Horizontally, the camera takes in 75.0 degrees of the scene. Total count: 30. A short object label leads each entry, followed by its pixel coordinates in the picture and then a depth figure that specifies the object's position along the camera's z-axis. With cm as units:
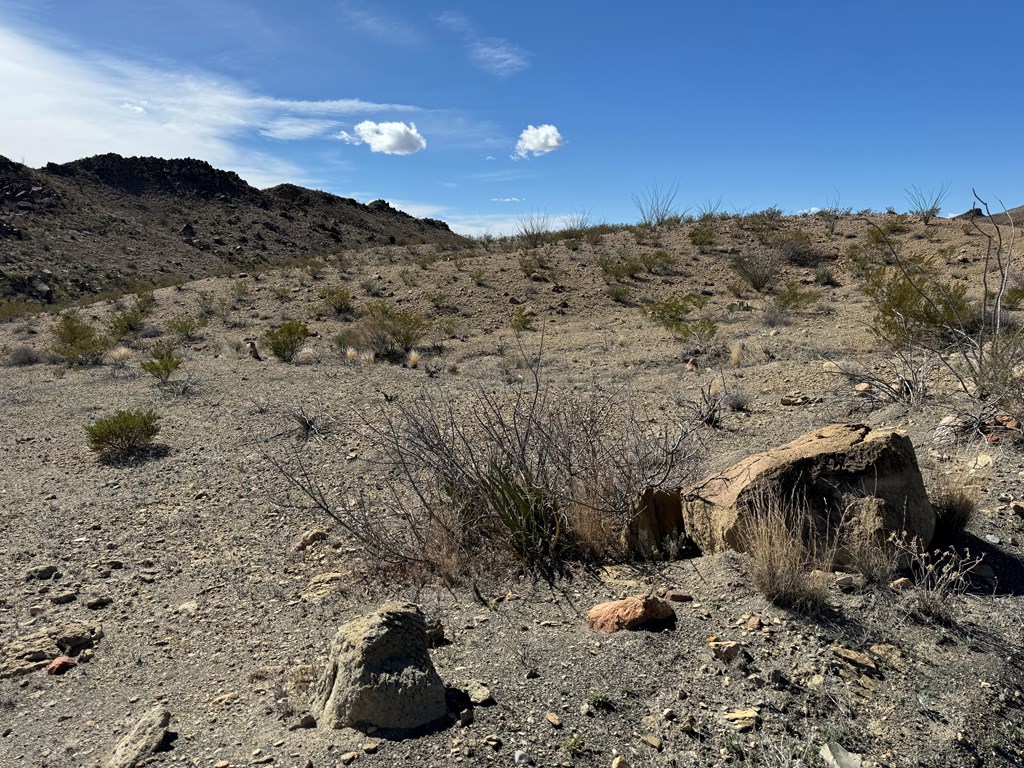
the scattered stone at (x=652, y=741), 226
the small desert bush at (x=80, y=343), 1398
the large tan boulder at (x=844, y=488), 331
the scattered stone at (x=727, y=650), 267
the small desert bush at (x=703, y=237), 2147
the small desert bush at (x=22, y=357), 1478
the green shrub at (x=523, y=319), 1485
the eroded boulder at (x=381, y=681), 241
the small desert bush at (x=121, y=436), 688
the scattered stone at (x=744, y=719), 230
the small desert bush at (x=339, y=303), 1831
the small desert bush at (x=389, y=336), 1335
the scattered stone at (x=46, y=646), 343
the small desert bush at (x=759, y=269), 1791
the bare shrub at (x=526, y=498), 386
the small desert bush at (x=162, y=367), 1057
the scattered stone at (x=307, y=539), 469
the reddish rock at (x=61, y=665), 338
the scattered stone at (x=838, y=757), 212
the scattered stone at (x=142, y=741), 246
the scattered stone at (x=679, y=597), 318
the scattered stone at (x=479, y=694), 254
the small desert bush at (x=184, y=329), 1672
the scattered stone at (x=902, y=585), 303
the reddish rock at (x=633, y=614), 293
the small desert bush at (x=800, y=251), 1945
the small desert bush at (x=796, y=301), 1471
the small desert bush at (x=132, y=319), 1762
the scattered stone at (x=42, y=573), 445
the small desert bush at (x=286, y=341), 1286
